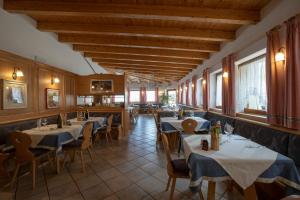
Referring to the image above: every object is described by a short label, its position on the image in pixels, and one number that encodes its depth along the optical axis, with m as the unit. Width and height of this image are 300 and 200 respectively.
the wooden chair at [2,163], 2.79
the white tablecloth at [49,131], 2.88
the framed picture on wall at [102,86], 6.43
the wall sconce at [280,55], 2.61
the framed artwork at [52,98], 4.73
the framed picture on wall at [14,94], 3.33
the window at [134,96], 16.84
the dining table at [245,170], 1.64
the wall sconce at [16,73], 3.52
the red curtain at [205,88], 6.24
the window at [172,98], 15.09
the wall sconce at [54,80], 4.91
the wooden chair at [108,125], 5.07
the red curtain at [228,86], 4.30
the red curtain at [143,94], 16.56
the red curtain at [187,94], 9.67
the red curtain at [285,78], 2.39
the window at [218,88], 6.21
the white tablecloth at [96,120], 4.19
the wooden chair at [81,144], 3.27
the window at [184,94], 10.79
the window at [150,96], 16.63
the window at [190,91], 9.40
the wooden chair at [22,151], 2.62
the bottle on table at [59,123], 3.39
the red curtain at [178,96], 12.55
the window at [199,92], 7.91
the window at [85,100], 6.86
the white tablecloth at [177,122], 4.32
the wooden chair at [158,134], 4.87
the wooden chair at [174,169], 2.12
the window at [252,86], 3.79
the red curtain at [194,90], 7.98
